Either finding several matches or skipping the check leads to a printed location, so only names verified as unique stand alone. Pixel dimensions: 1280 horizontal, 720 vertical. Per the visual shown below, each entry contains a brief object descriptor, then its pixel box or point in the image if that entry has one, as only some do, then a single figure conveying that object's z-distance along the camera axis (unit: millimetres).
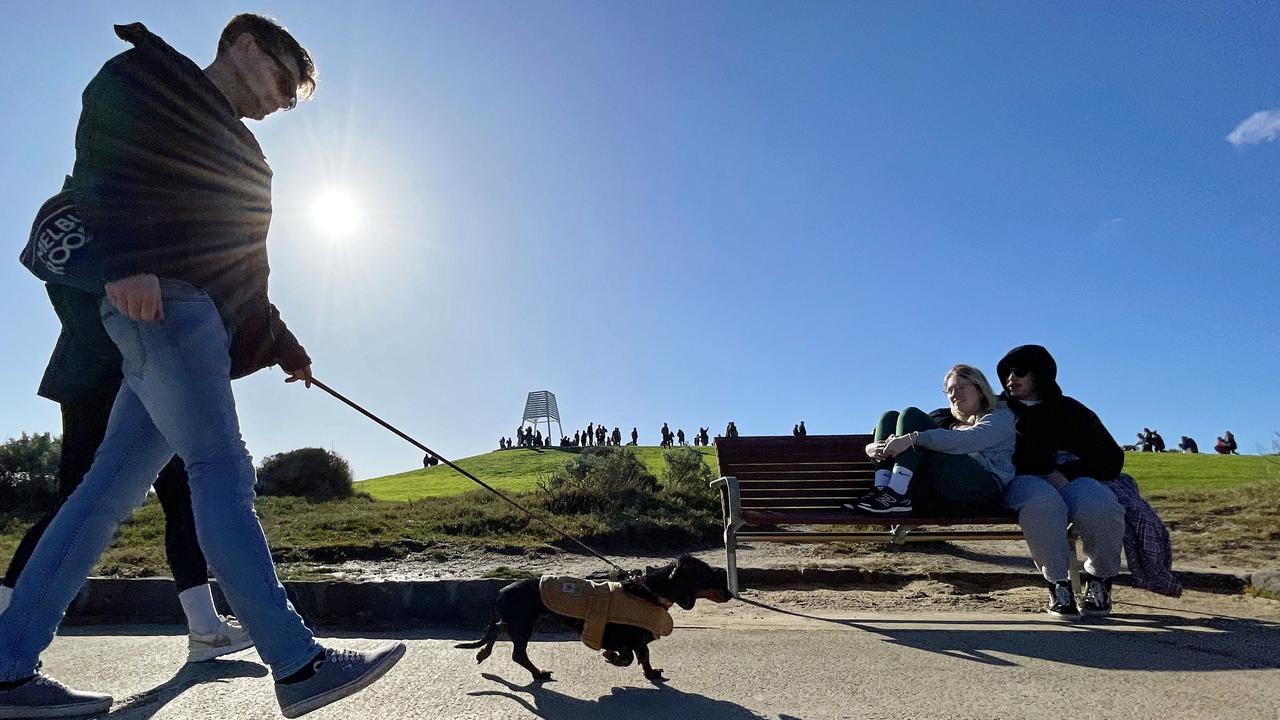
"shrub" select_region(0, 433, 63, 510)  12836
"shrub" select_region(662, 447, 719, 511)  11984
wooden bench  4281
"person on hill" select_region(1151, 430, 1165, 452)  38031
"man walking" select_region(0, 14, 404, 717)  1762
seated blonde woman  4008
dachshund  2533
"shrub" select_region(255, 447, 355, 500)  17531
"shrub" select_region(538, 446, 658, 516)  11164
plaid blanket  3848
